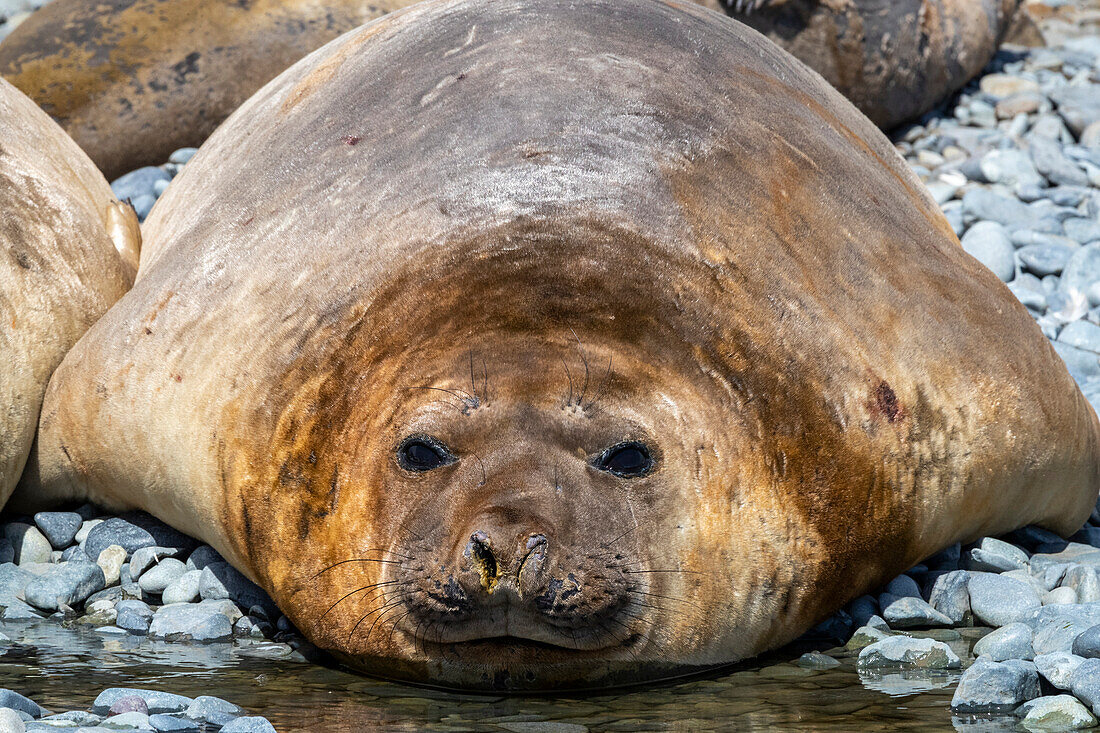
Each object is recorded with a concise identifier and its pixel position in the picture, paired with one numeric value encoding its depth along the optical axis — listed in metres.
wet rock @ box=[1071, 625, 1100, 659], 5.88
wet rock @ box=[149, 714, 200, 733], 5.38
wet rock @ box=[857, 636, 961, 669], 6.29
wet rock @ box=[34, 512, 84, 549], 8.03
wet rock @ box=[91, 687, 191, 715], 5.57
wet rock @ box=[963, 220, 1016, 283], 11.62
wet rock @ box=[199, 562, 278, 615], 7.17
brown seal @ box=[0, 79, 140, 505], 8.18
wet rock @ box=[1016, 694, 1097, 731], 5.46
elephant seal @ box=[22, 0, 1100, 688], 5.91
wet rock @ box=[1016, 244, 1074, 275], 11.61
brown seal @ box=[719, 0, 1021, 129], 14.81
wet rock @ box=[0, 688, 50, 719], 5.46
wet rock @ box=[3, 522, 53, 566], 7.91
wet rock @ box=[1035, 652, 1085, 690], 5.70
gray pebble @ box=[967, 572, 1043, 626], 6.83
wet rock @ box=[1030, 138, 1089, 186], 13.64
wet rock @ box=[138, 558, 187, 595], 7.42
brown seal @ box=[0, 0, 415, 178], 13.34
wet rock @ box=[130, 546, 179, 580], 7.59
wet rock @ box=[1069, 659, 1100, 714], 5.52
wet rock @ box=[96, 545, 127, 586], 7.60
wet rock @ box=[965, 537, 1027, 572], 7.41
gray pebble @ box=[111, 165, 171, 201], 12.70
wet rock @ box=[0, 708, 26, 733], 5.05
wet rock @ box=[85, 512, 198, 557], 7.81
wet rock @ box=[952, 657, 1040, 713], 5.70
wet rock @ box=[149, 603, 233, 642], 6.86
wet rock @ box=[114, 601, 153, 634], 6.96
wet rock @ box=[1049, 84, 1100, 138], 15.23
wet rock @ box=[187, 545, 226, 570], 7.56
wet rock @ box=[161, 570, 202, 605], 7.31
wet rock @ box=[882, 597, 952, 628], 6.80
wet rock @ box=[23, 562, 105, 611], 7.22
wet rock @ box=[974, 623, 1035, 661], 6.24
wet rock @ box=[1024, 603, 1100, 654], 6.13
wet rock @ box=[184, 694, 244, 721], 5.51
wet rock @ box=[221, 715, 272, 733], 5.27
